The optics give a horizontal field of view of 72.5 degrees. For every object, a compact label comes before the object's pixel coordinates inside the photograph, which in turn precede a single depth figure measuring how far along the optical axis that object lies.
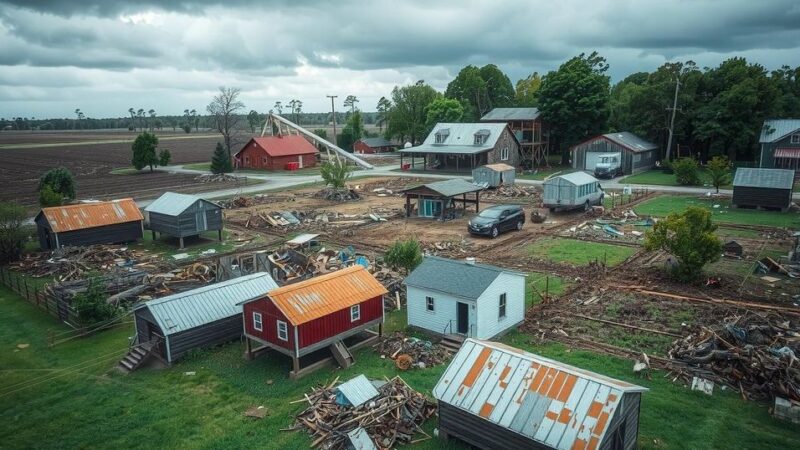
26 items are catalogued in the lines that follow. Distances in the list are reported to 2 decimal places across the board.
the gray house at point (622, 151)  62.94
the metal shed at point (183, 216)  34.81
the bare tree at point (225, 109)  81.62
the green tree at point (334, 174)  51.41
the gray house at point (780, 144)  55.53
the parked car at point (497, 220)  35.81
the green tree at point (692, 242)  24.95
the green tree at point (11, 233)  32.06
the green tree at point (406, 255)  25.81
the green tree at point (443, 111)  88.81
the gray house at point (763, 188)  40.59
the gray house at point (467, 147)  68.56
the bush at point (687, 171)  52.78
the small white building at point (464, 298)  19.88
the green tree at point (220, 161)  70.62
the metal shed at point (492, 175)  56.12
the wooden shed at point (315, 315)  18.36
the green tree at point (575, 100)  70.88
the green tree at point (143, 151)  75.69
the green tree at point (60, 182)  47.42
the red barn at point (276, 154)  78.50
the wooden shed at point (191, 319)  19.77
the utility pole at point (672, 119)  61.79
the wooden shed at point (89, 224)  33.19
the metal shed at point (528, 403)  11.95
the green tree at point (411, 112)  98.38
